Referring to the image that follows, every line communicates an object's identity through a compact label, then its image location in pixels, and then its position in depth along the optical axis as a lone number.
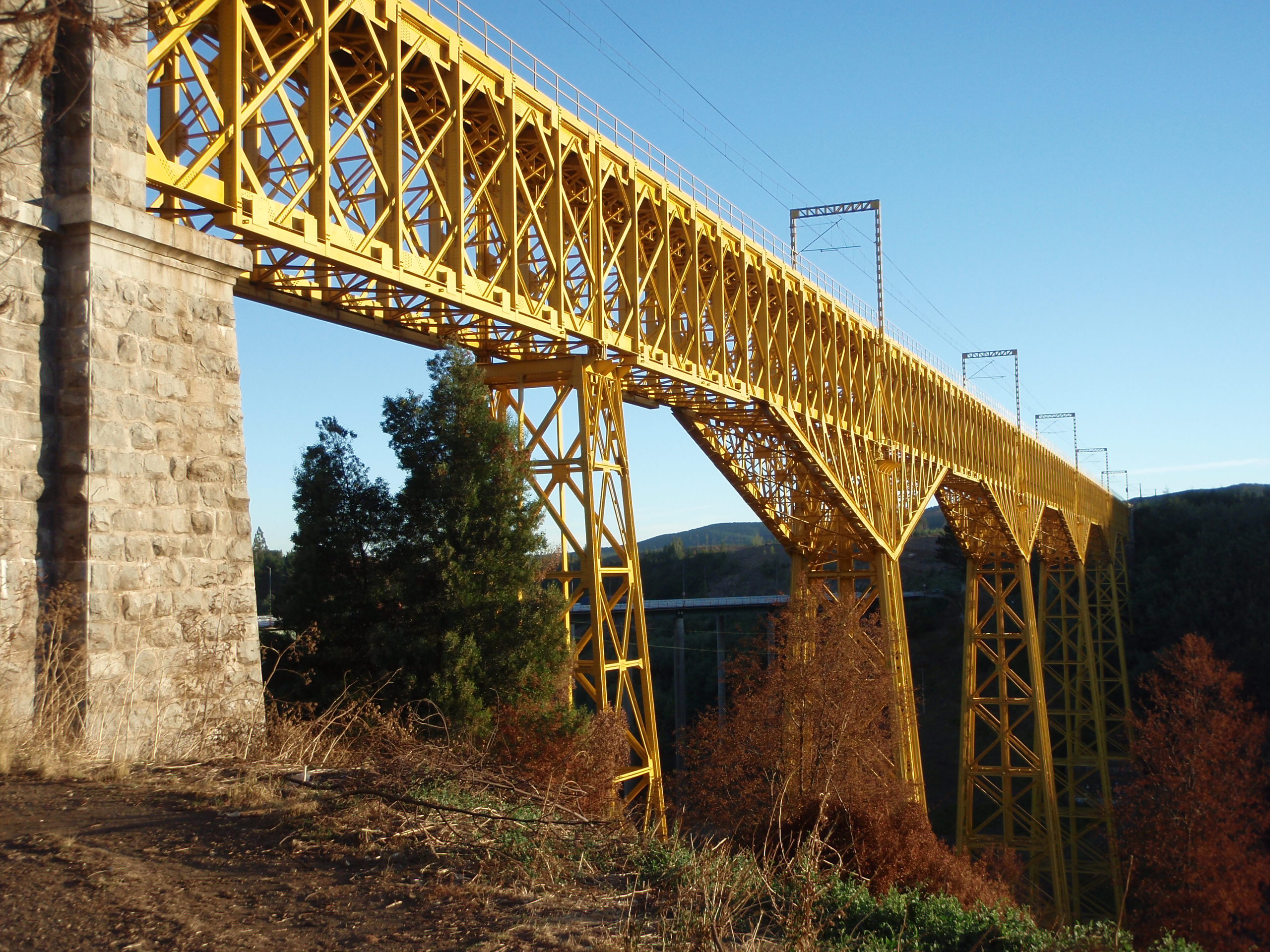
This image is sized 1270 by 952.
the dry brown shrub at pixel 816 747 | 12.44
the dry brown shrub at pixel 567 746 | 9.08
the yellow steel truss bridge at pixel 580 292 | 8.92
